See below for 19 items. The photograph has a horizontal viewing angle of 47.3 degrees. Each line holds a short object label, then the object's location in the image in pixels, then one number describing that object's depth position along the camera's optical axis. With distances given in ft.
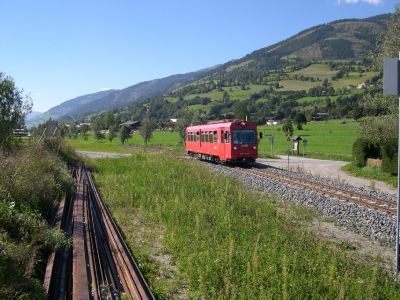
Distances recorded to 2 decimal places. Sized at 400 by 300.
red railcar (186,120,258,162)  98.63
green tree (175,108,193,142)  234.03
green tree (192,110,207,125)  229.86
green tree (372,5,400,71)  86.22
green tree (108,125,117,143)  327.06
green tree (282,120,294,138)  258.08
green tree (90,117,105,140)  360.24
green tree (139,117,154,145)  259.60
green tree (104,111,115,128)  422.29
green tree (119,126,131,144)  280.63
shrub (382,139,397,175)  86.74
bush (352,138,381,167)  102.78
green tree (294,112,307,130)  341.13
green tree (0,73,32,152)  70.38
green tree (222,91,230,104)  610.32
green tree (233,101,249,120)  302.66
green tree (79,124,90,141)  403.50
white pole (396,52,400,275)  28.26
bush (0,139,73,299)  19.53
